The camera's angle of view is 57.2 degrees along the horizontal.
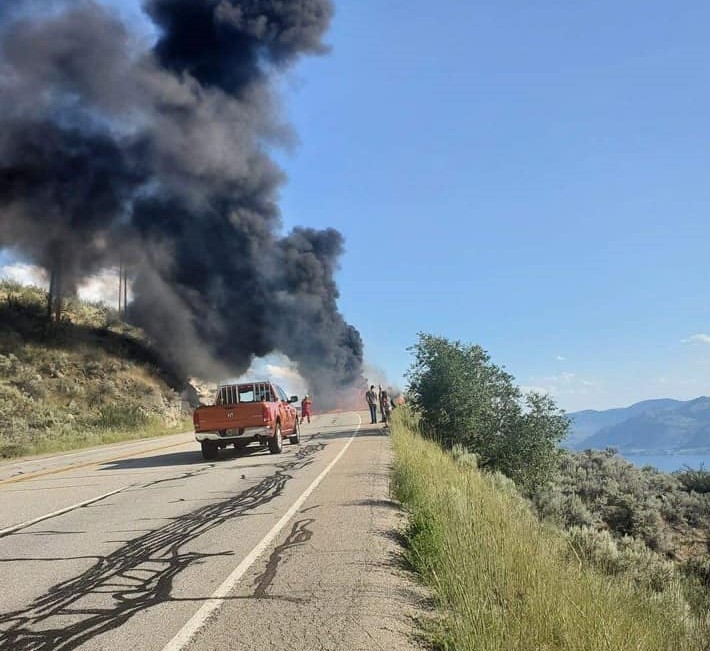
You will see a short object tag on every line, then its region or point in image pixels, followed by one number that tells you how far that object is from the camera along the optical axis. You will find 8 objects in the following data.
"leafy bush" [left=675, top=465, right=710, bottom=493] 17.97
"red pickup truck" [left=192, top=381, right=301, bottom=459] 15.44
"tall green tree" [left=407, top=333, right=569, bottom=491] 18.14
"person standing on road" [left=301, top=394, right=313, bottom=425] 32.45
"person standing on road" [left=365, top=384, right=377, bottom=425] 28.46
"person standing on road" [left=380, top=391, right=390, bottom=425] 25.69
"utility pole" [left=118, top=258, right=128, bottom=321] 51.04
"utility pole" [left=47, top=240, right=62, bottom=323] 43.16
